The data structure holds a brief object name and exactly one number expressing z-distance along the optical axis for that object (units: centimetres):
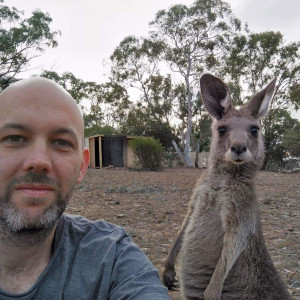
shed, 2291
